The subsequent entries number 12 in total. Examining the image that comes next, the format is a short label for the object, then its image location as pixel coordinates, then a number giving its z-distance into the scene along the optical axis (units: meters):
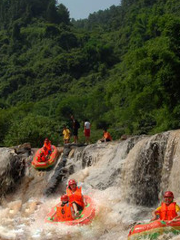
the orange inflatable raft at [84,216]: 10.90
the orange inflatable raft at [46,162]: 16.59
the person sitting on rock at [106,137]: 17.51
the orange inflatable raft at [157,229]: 8.38
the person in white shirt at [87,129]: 17.79
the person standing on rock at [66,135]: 18.83
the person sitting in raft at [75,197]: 11.36
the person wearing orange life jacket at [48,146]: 17.17
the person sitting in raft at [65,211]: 11.08
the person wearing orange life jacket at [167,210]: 8.60
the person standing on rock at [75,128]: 17.93
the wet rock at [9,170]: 16.47
